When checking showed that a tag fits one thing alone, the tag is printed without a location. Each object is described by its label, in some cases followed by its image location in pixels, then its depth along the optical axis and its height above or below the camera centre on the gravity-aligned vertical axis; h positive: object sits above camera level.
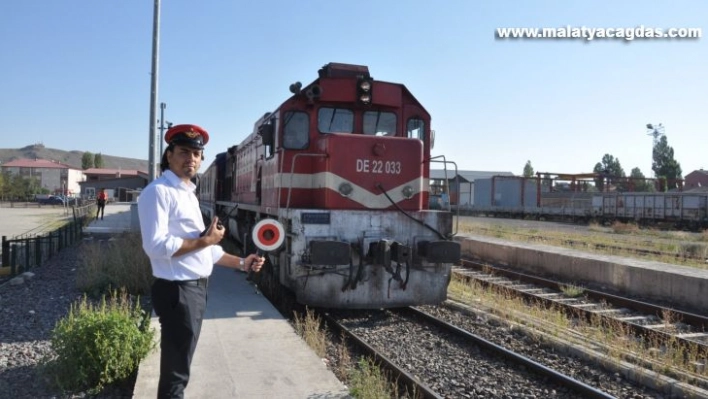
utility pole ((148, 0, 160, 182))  14.98 +3.47
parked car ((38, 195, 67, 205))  69.13 +0.71
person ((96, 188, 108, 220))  29.05 +0.35
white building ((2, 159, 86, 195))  121.44 +7.61
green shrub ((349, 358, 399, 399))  4.42 -1.44
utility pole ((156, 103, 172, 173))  28.62 +4.66
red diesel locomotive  7.45 +0.20
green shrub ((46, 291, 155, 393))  4.79 -1.27
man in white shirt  2.93 -0.23
